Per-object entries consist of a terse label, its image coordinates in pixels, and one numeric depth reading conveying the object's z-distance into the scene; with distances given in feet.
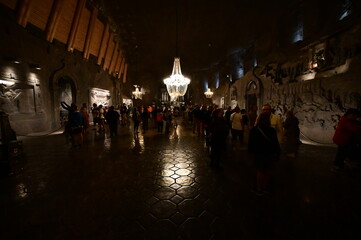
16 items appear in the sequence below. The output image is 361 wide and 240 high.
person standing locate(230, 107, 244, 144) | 18.30
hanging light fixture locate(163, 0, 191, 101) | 27.55
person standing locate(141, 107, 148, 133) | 28.92
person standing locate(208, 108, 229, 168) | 11.83
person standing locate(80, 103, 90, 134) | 22.77
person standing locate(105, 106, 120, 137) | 24.06
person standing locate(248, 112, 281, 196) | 8.20
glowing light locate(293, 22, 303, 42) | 35.40
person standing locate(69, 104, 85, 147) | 17.69
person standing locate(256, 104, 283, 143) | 13.57
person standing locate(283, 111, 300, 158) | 15.97
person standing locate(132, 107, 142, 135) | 25.61
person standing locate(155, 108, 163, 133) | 28.02
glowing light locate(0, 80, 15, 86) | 22.06
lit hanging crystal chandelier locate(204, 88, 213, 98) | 71.00
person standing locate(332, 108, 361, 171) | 10.41
